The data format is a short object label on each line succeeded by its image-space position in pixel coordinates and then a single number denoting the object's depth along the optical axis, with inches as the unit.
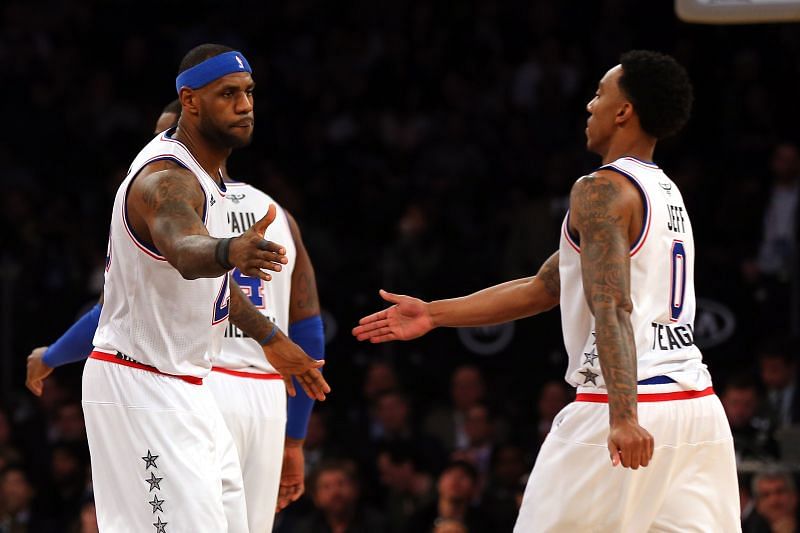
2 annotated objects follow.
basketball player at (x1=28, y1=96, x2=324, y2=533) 493.7
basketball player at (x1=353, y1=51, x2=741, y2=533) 366.6
